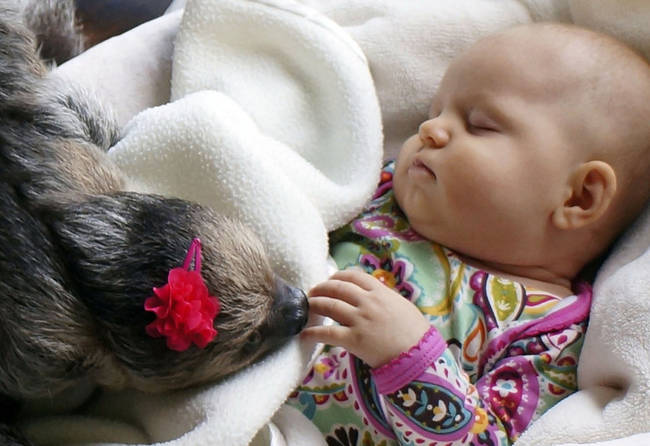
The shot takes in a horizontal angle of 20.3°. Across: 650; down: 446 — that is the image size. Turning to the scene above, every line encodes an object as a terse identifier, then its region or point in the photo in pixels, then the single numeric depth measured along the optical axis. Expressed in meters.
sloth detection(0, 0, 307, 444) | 0.89
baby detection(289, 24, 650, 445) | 0.99
